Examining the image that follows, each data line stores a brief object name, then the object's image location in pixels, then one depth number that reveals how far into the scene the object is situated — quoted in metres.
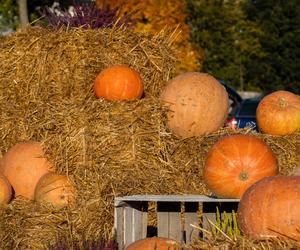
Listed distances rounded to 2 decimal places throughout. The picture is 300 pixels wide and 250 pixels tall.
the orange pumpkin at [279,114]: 14.25
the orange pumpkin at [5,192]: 12.94
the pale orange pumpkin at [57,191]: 12.62
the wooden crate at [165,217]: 10.93
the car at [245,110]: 31.14
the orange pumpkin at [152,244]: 8.97
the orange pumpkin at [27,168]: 13.51
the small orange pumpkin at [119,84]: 13.80
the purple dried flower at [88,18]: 17.15
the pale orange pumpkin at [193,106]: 13.51
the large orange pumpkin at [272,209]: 7.97
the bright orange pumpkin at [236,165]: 10.68
